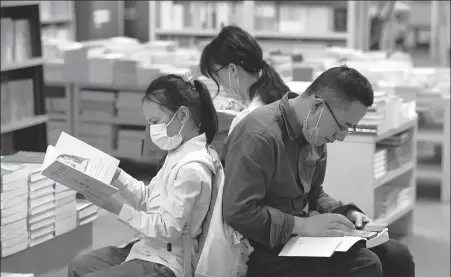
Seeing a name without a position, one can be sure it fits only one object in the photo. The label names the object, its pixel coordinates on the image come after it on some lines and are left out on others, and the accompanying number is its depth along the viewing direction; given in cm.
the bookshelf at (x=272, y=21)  788
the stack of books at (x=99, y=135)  699
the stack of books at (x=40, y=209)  410
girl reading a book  283
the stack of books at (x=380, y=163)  459
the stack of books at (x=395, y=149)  498
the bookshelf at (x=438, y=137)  619
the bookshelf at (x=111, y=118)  687
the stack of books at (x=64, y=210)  427
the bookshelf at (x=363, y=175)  446
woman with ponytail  390
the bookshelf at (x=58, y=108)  709
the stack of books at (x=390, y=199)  485
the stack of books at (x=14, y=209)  396
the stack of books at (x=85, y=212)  447
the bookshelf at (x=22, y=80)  567
